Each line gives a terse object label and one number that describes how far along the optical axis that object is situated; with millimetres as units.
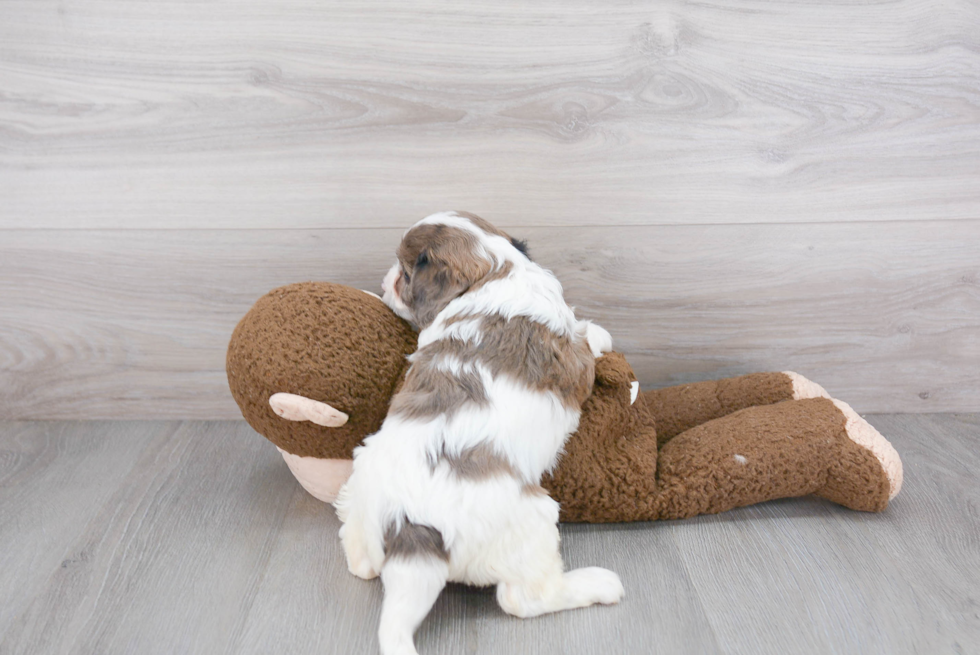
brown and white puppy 1051
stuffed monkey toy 1271
